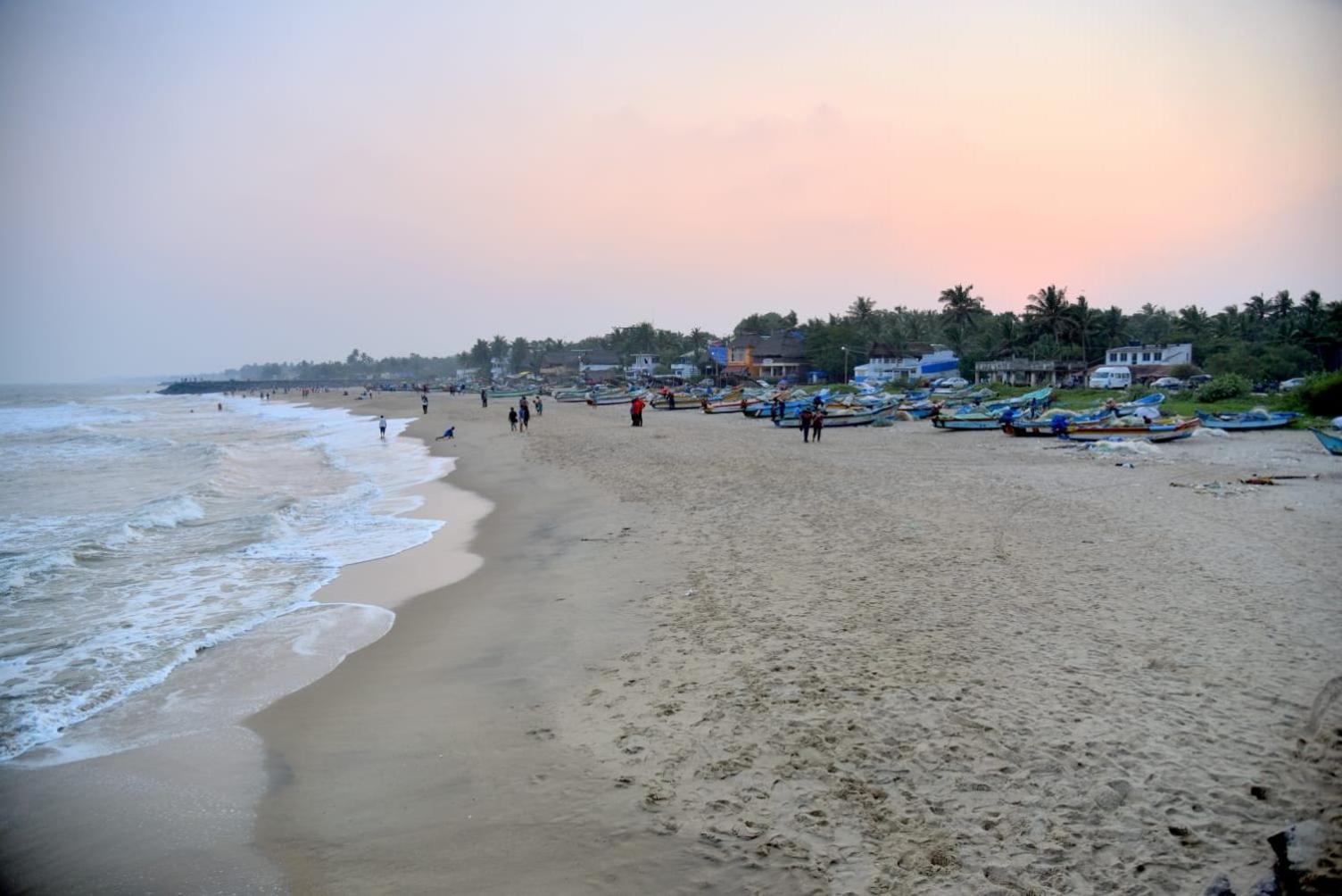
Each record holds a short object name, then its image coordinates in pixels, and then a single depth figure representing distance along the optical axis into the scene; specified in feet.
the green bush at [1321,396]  91.71
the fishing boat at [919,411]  134.10
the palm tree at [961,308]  255.70
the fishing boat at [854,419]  118.21
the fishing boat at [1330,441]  66.18
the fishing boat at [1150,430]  83.82
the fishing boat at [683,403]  176.76
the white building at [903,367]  236.22
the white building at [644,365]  353.72
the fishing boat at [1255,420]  92.73
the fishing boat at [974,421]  107.65
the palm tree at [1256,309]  239.71
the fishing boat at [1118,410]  99.91
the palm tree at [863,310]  288.71
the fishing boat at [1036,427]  93.80
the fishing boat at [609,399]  216.13
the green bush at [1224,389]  128.26
